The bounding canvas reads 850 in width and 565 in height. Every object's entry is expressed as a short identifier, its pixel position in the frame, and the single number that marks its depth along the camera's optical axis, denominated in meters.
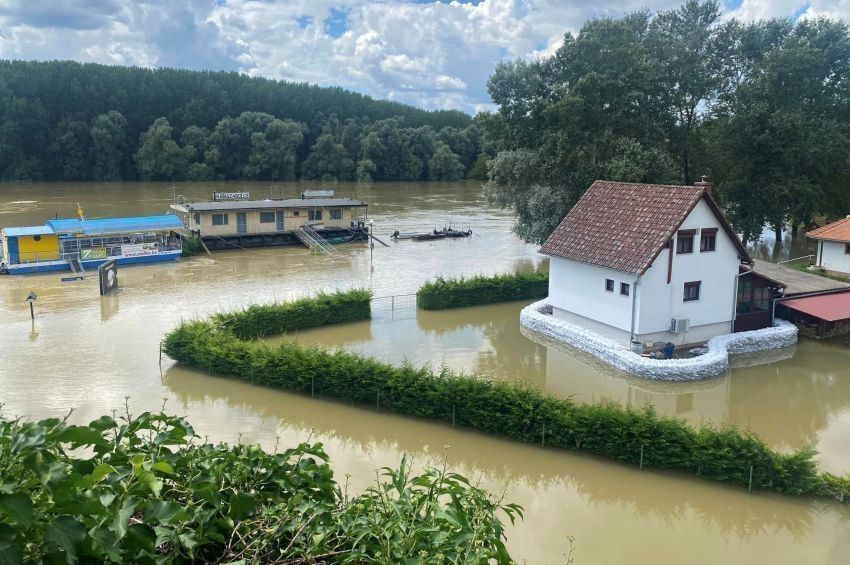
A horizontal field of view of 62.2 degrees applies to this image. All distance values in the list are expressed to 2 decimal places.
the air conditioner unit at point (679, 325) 26.00
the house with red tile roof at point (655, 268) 25.73
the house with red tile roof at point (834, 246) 37.31
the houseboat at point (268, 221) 49.91
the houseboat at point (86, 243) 40.72
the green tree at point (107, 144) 93.50
